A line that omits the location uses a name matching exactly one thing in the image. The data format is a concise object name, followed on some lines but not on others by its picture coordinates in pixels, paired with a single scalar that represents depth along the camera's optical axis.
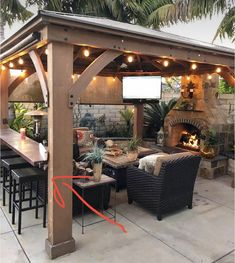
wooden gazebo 2.54
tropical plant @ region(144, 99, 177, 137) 8.02
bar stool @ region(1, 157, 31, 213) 3.71
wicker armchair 3.55
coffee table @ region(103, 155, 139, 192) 4.57
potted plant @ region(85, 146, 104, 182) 3.32
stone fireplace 6.18
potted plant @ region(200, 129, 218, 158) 5.83
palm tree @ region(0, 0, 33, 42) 6.60
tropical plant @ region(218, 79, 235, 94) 7.53
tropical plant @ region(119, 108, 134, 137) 9.09
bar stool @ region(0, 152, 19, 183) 4.46
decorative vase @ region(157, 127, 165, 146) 7.12
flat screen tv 6.11
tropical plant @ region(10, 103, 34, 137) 6.80
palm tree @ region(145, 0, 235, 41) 6.17
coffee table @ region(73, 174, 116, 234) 3.29
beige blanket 3.81
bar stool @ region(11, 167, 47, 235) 3.19
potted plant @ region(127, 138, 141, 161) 4.84
